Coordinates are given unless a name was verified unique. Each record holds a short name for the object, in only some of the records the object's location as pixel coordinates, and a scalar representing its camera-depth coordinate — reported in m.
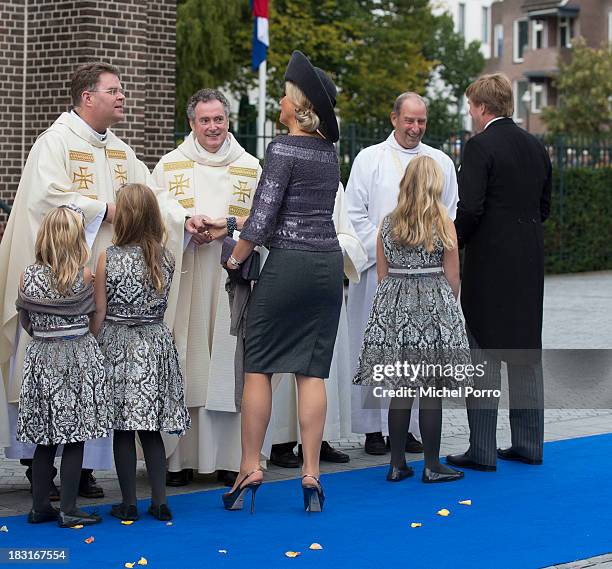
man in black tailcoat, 15.44
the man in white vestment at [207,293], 14.54
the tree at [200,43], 59.12
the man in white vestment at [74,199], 13.89
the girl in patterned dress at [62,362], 12.34
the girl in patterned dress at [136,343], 12.70
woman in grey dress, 12.84
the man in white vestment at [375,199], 16.53
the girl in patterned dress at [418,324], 14.45
